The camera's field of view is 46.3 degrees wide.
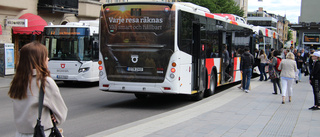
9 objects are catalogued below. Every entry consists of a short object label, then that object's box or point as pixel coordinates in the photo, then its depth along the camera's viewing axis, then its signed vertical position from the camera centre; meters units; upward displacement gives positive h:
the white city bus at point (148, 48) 10.41 +0.06
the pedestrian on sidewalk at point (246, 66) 14.56 -0.58
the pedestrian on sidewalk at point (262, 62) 19.92 -0.57
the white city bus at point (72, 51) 15.96 -0.08
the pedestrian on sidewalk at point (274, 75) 13.82 -0.86
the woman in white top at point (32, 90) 3.33 -0.37
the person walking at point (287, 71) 11.20 -0.57
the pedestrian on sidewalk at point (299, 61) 19.88 -0.51
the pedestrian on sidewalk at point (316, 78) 10.02 -0.69
